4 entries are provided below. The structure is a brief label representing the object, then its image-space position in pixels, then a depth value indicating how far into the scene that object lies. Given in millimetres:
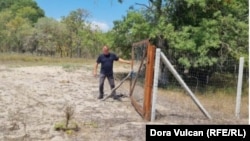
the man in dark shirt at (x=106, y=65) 11211
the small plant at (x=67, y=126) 7250
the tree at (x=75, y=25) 51781
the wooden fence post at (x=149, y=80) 8312
